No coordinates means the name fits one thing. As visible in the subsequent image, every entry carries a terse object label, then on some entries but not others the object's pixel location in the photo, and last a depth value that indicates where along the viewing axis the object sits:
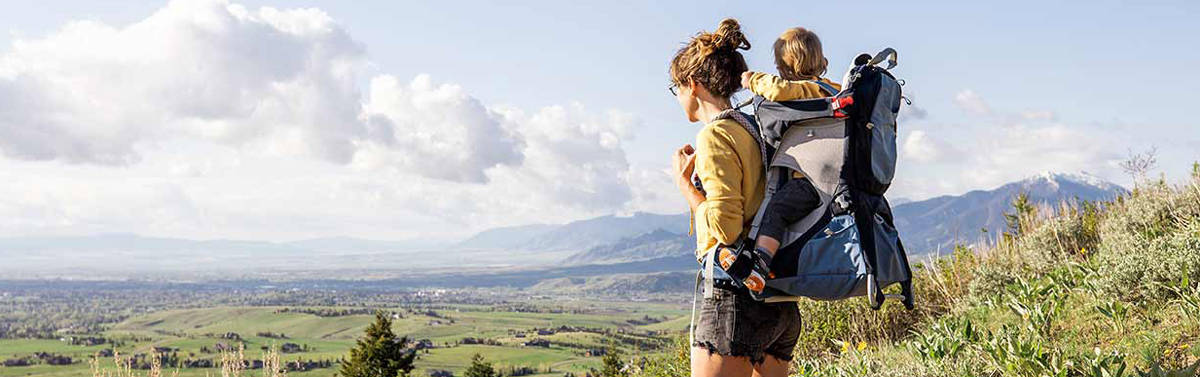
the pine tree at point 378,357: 36.06
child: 2.57
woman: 2.59
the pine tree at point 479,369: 41.28
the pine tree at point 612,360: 26.20
